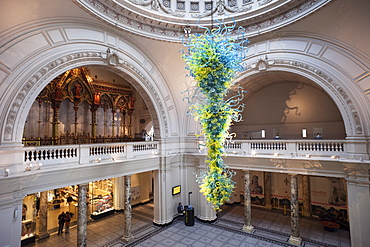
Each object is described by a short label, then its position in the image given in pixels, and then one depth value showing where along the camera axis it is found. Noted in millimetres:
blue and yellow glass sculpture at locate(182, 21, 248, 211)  4930
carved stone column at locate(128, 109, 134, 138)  16156
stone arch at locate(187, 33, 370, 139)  8359
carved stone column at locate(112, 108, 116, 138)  15031
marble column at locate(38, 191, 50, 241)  10672
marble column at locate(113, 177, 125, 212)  13943
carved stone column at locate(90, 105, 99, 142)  13797
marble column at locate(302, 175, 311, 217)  13180
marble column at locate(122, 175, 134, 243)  10242
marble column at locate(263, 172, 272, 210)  14625
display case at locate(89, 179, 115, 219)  13023
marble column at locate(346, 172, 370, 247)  8250
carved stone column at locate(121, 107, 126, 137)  15792
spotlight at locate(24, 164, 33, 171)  6980
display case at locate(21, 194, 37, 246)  10227
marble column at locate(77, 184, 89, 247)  8797
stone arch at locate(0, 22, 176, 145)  6730
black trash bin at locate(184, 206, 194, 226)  11812
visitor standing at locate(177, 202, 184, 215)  12573
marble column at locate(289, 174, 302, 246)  10086
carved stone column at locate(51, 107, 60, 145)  11645
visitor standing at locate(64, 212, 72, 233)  11078
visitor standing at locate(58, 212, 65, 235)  11031
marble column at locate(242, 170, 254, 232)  11391
